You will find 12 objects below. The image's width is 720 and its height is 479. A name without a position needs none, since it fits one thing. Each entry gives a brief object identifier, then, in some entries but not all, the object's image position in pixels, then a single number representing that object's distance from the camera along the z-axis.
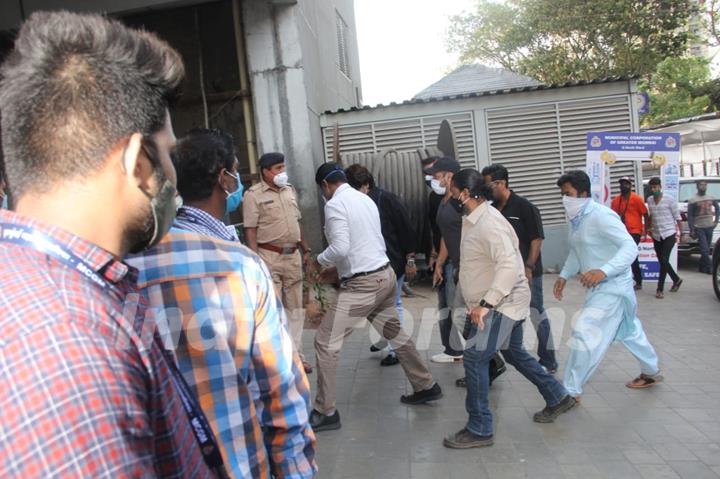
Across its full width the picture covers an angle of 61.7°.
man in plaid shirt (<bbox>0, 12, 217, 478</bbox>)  0.84
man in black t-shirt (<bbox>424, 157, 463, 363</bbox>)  5.20
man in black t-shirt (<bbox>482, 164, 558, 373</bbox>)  5.29
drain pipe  8.47
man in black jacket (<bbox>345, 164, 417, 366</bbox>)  5.42
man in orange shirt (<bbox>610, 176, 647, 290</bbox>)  9.23
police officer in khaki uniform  5.30
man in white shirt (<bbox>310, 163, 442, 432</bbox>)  4.27
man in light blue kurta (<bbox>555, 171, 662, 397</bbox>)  4.52
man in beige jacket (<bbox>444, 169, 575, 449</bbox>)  3.90
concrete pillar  8.30
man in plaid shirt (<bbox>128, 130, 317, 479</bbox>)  1.59
